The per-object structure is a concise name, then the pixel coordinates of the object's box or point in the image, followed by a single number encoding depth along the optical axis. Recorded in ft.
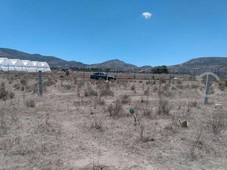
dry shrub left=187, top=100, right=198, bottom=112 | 25.39
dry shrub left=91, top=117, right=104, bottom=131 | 15.97
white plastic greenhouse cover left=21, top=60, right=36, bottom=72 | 158.72
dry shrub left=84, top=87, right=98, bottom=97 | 34.18
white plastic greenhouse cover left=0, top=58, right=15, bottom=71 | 137.62
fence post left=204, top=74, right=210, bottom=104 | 28.49
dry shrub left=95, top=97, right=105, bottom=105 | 26.38
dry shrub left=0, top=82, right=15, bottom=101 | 28.36
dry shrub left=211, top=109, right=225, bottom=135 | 16.04
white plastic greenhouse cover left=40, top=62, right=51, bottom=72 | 173.31
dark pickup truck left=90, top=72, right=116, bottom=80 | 89.03
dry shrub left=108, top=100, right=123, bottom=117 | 20.13
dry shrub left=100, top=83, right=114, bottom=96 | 35.61
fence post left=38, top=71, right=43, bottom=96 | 32.36
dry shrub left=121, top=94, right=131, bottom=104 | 27.82
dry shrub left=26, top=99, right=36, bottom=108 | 23.90
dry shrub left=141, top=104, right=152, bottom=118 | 20.12
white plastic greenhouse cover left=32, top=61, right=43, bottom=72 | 166.13
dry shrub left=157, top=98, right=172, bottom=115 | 21.24
